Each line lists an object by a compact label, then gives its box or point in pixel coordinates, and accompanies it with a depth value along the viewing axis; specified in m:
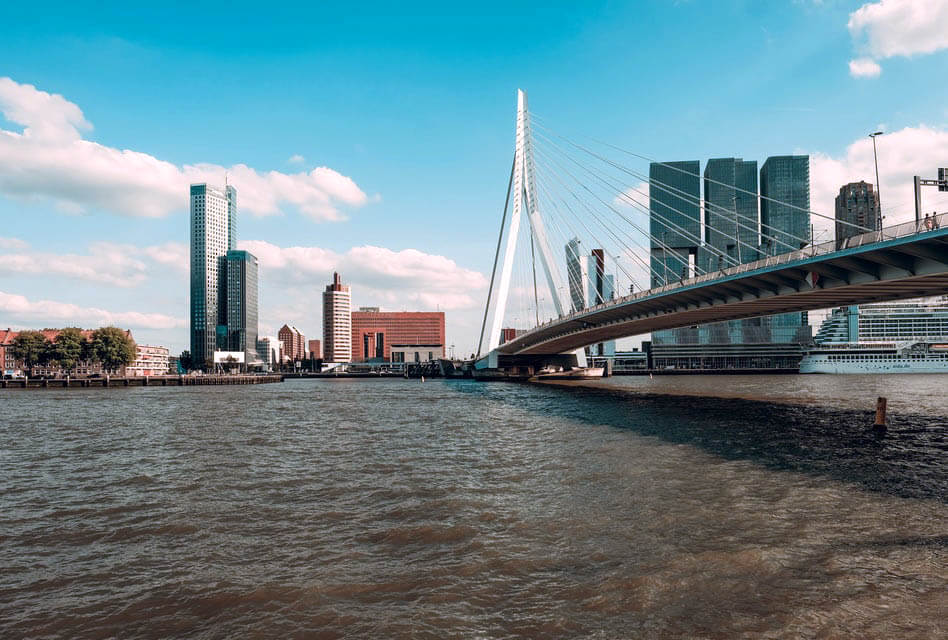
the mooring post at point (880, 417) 24.96
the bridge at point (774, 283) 24.52
